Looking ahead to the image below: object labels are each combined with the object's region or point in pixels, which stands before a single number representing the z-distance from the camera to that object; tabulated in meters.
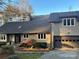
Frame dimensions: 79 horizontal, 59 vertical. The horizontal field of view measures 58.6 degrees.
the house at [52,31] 12.49
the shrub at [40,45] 12.69
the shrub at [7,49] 8.67
